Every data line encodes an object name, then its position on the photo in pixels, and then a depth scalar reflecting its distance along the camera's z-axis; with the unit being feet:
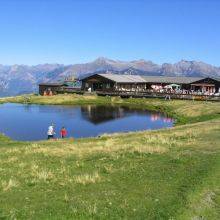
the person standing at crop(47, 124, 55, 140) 117.59
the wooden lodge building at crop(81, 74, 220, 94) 302.88
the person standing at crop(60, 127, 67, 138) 122.57
